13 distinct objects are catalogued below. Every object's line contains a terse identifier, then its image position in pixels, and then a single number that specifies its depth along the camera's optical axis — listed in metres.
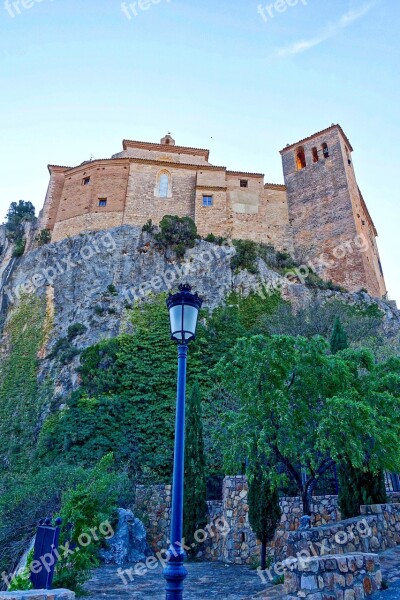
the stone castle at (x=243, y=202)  28.66
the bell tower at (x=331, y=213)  27.78
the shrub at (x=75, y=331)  22.27
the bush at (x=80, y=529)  7.13
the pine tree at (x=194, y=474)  12.52
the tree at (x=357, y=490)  9.30
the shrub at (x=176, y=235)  26.34
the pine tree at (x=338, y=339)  15.13
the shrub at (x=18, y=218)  31.80
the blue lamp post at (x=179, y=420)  3.75
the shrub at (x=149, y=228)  27.10
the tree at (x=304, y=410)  7.30
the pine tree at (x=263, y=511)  9.83
